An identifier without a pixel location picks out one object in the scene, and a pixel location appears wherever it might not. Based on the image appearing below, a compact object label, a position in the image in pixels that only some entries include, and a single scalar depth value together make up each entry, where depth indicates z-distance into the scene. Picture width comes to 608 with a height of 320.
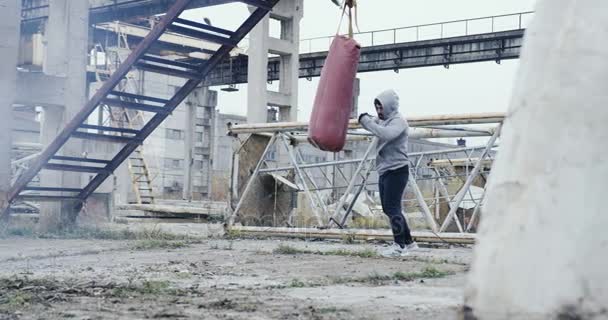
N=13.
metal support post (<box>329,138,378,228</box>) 10.90
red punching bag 6.68
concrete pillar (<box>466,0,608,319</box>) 2.10
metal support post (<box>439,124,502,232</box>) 10.11
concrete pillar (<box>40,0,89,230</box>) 11.89
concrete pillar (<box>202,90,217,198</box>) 41.69
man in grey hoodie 8.32
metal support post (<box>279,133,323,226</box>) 11.64
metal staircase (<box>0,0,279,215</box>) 10.25
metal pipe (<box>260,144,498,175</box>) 11.93
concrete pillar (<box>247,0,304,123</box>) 25.28
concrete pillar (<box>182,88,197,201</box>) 39.38
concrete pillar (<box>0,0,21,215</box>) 10.93
